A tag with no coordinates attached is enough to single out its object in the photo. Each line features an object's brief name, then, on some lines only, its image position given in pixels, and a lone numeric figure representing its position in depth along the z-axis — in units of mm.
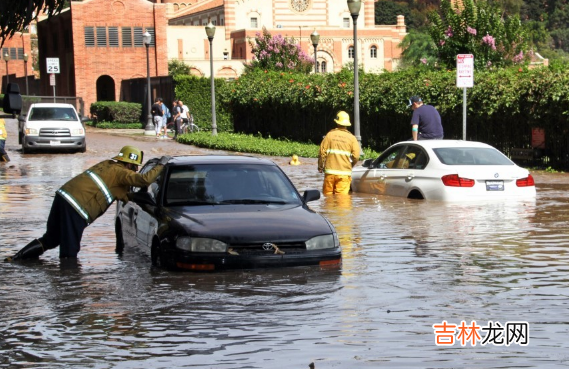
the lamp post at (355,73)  28594
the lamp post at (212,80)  40844
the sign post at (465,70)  23156
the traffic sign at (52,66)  53188
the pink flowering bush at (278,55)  55156
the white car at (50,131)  34719
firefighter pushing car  11727
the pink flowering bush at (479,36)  39375
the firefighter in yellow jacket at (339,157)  17328
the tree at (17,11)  11274
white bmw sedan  16891
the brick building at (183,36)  69625
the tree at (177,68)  84562
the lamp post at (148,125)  47906
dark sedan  10398
